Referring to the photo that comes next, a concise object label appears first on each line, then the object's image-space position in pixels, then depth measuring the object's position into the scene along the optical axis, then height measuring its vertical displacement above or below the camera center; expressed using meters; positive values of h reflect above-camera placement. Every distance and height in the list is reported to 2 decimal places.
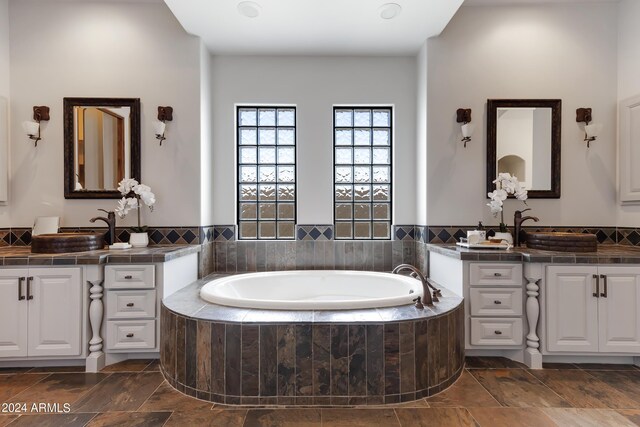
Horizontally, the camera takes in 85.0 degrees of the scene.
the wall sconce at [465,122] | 2.99 +0.78
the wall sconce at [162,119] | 2.96 +0.80
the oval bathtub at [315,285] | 2.75 -0.63
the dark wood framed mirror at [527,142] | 3.07 +0.61
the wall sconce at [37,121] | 2.92 +0.77
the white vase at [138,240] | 2.88 -0.24
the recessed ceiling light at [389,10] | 2.64 +1.55
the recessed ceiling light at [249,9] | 2.64 +1.56
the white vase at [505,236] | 2.82 -0.20
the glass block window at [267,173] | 3.47 +0.37
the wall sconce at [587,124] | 2.98 +0.77
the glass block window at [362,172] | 3.47 +0.39
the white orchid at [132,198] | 2.89 +0.11
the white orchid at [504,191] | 2.86 +0.16
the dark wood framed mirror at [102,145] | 3.04 +0.57
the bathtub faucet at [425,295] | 2.16 -0.53
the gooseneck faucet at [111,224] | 2.88 -0.11
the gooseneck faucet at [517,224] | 2.91 -0.11
